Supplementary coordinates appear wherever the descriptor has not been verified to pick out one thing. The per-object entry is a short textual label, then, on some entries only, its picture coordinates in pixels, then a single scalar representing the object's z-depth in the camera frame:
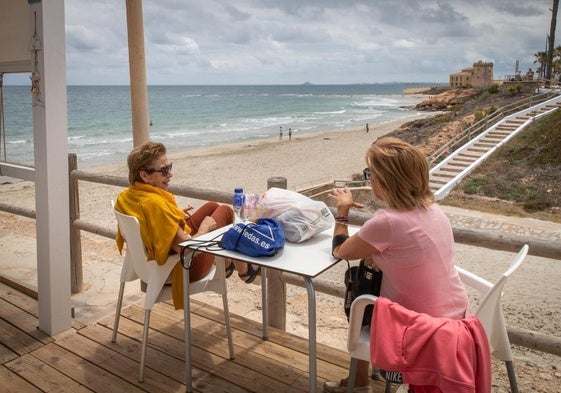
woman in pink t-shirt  1.86
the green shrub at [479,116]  24.67
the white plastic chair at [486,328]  1.81
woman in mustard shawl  2.52
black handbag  2.05
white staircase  17.58
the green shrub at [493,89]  34.41
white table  2.01
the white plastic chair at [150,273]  2.52
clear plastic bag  2.43
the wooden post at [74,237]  4.11
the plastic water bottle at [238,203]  2.73
